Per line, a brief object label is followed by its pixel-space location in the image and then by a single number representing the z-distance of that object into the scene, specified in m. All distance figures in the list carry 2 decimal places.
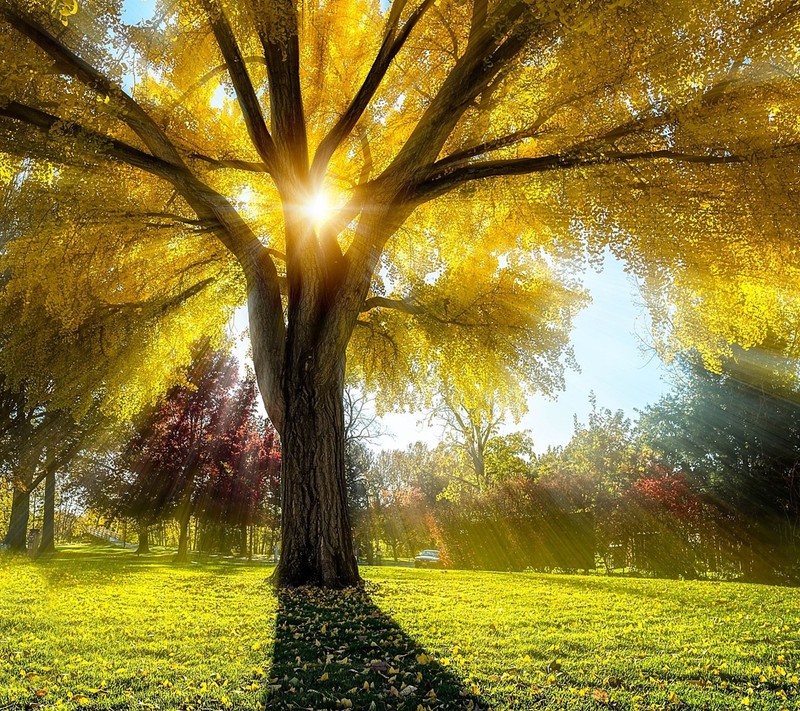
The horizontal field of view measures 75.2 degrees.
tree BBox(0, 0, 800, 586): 6.11
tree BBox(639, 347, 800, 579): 14.88
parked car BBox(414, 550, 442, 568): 25.93
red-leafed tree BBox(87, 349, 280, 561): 20.48
